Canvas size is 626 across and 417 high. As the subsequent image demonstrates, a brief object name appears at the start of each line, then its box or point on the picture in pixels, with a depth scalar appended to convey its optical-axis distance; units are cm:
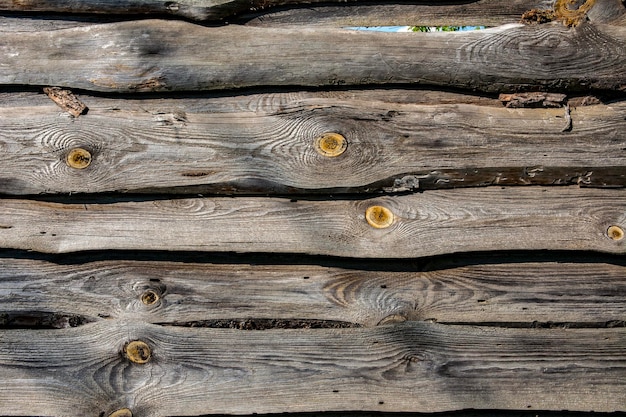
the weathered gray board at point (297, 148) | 168
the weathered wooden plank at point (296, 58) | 174
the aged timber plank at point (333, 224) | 166
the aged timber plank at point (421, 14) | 182
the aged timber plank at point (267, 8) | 176
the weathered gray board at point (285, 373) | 163
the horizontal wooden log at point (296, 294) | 166
